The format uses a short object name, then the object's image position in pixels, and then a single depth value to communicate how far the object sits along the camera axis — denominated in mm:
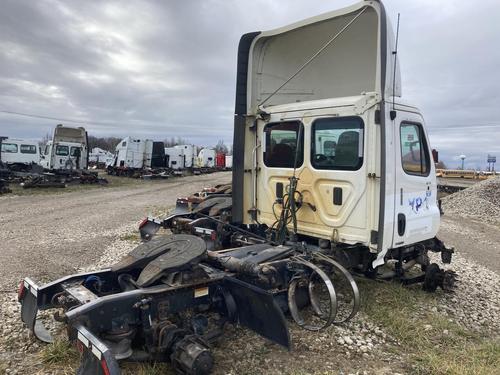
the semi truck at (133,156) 34031
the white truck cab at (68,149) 26688
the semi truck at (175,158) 39181
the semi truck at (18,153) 27422
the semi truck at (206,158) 46916
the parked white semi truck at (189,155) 41359
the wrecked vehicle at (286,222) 3664
